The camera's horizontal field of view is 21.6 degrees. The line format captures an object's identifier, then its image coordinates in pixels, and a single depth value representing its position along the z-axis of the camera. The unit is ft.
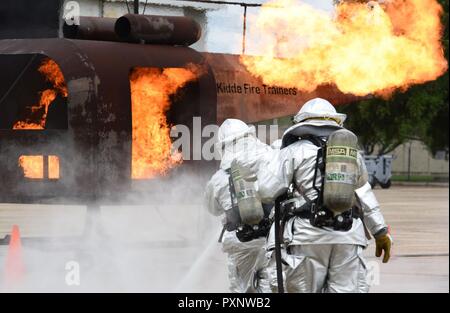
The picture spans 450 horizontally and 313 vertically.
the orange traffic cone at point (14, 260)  44.93
